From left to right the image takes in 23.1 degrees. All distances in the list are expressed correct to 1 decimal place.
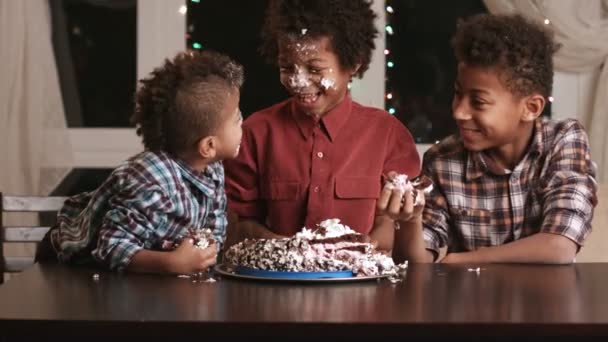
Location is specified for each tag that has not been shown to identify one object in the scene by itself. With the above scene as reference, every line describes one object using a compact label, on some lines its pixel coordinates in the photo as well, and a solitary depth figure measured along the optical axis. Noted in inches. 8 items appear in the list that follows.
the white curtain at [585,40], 161.4
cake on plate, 88.0
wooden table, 75.6
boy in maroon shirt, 109.3
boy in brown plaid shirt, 105.3
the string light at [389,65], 169.2
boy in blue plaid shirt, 92.6
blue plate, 87.5
